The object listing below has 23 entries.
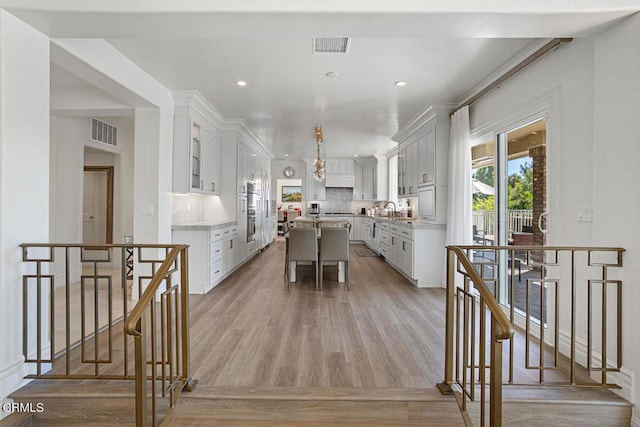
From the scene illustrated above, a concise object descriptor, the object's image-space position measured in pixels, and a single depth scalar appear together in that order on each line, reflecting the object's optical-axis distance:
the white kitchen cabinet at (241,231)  5.99
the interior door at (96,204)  5.91
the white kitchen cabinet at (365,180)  10.00
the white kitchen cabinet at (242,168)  6.04
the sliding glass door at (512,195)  3.22
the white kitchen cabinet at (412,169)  5.90
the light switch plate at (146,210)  4.05
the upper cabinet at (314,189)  10.58
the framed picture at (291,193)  12.16
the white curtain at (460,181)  4.32
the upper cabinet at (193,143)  4.46
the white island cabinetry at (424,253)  4.91
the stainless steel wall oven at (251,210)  6.79
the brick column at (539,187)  3.14
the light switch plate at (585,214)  2.47
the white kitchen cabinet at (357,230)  10.24
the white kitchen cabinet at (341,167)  10.47
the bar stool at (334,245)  4.84
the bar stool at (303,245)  4.81
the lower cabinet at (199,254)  4.50
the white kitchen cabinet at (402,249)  5.10
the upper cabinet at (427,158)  5.07
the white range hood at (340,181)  10.47
